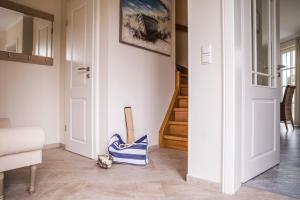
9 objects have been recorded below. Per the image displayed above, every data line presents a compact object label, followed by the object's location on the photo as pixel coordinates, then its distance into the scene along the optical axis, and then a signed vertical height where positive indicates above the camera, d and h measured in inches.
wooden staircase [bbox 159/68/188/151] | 127.5 -12.5
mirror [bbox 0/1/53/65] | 109.9 +34.1
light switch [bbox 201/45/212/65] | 70.0 +14.3
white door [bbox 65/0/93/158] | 109.8 +12.1
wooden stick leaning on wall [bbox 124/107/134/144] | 109.1 -11.6
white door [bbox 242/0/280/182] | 74.5 +4.4
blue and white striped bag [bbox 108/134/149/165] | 96.0 -22.1
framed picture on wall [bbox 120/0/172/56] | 110.7 +40.9
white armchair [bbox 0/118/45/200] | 53.7 -11.5
